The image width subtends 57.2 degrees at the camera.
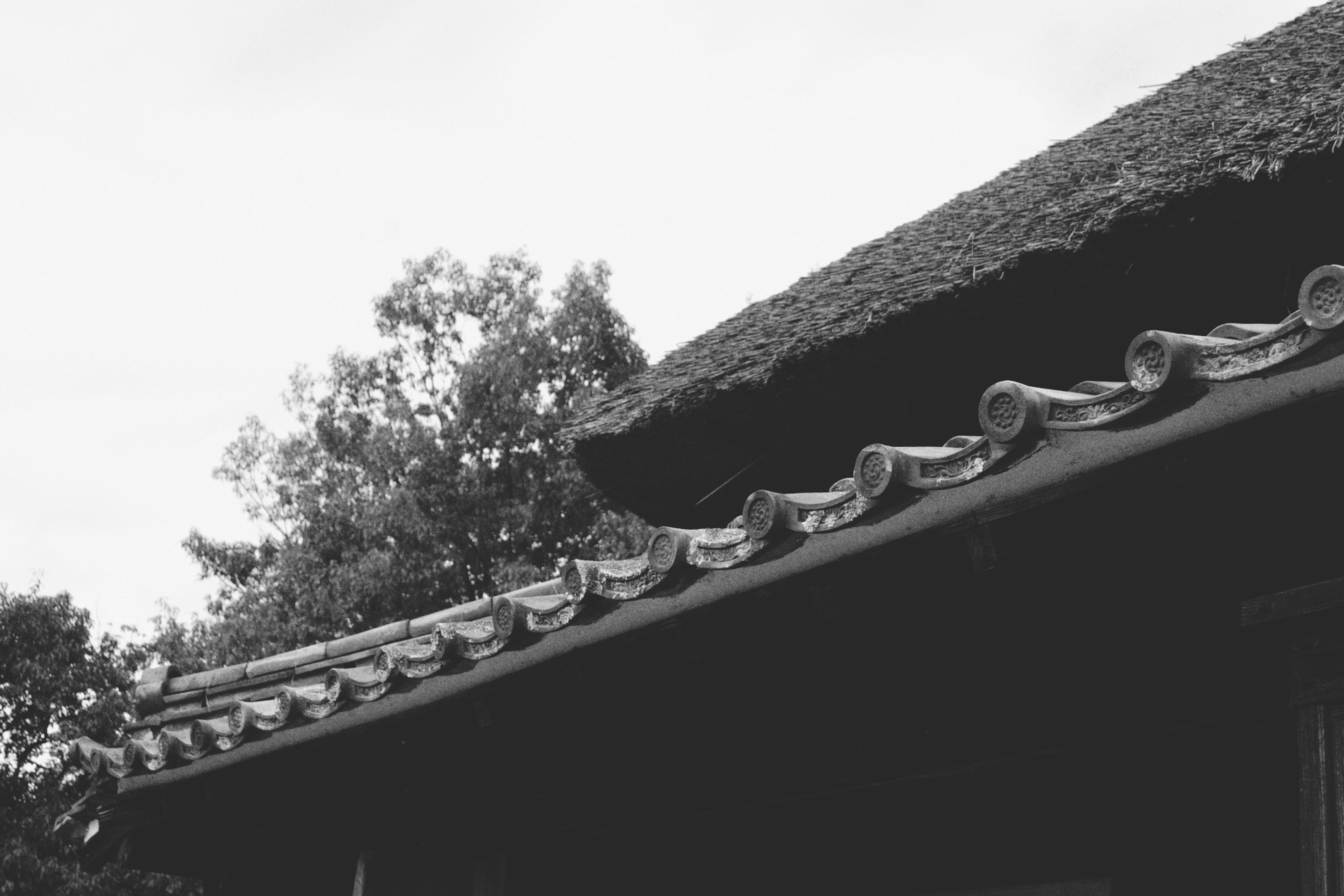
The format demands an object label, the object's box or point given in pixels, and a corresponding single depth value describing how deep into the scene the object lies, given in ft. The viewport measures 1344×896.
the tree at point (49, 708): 52.03
